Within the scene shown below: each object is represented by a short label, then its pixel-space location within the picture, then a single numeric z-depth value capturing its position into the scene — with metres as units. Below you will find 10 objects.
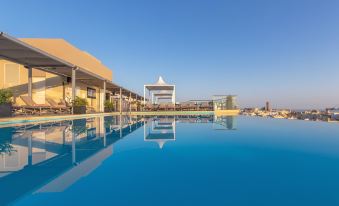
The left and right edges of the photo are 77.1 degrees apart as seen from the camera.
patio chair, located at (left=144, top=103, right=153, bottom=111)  19.06
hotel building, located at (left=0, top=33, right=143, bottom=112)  9.31
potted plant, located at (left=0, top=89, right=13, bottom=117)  8.14
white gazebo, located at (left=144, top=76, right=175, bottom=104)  17.60
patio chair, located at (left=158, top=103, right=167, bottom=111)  18.72
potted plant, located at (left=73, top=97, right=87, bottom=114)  12.22
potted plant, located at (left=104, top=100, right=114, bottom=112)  18.00
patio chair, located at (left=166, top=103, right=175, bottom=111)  18.64
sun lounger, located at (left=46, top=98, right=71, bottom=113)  12.45
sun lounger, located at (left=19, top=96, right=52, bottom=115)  11.12
